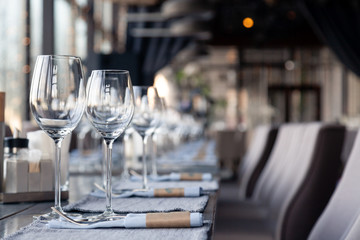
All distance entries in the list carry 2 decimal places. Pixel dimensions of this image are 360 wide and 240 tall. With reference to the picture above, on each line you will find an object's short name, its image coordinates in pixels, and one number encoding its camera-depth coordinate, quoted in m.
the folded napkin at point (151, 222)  0.82
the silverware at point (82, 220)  0.84
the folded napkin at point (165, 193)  1.20
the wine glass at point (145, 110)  1.32
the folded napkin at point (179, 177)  1.55
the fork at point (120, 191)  1.24
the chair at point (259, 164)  3.22
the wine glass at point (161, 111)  1.34
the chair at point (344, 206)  1.24
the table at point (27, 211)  0.87
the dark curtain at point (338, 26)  8.91
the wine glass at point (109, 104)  0.92
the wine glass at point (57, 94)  0.88
